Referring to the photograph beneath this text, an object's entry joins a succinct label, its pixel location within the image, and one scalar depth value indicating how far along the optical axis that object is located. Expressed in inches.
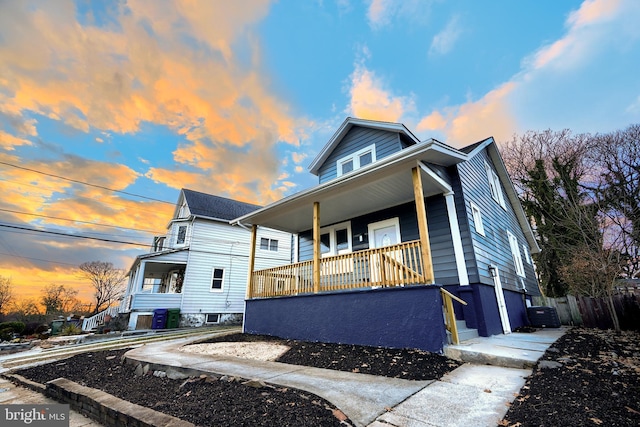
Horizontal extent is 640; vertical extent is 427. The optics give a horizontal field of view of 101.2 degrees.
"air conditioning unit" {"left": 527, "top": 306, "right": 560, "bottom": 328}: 361.4
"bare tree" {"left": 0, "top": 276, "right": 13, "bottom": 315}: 1053.8
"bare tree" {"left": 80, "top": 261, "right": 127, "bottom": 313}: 1133.1
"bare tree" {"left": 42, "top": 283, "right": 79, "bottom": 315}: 1168.8
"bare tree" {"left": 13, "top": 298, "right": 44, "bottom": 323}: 992.2
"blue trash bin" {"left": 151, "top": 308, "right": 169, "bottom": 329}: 555.2
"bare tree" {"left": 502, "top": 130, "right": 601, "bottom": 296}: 575.8
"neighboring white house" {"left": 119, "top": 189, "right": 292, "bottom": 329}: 583.2
